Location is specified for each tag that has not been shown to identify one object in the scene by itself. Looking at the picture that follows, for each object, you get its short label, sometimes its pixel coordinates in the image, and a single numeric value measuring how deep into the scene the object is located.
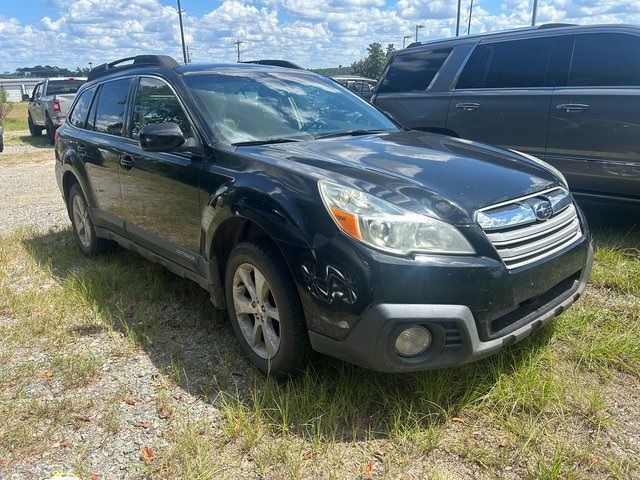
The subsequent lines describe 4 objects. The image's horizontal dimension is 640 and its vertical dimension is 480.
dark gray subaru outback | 2.25
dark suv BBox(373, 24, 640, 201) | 4.52
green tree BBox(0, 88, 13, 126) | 22.32
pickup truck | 15.07
